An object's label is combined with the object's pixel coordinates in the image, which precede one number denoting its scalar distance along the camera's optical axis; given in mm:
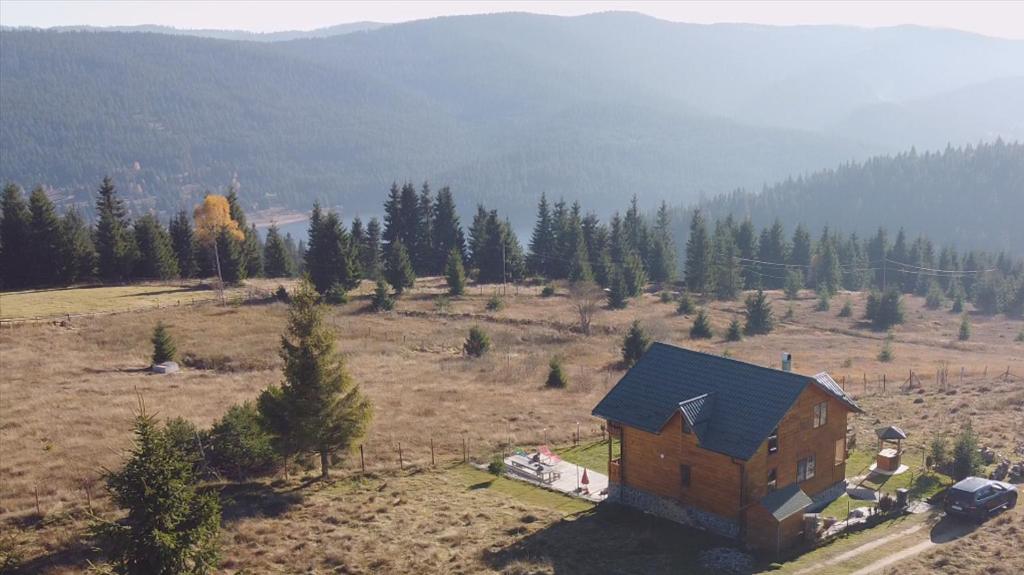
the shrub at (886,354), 70056
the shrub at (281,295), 80750
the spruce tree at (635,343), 61500
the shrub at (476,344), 64938
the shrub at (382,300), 79500
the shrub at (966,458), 34688
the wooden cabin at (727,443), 30531
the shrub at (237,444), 36656
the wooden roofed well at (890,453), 36906
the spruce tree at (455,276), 90875
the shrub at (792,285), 115188
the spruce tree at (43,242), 84375
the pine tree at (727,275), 111125
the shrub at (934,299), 123812
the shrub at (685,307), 91188
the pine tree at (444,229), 113250
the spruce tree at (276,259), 103375
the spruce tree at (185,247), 96750
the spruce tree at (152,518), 20828
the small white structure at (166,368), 54594
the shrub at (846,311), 102562
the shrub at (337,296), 82169
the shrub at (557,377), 55562
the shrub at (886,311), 96944
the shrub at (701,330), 78438
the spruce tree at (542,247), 113250
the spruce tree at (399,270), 88875
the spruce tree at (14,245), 84188
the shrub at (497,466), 38250
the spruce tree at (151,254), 90812
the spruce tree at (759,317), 85875
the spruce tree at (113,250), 88188
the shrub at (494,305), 83938
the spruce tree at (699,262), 112188
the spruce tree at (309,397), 34938
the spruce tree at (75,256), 85125
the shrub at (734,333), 77938
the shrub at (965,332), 91500
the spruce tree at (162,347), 56062
